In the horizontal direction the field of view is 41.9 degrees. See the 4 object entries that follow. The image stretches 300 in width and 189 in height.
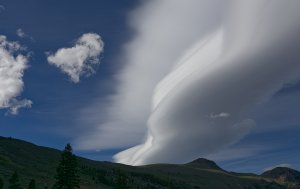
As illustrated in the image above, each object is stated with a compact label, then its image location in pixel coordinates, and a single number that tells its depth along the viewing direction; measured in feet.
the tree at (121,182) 345.78
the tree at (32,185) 346.17
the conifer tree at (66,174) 228.43
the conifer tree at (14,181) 374.24
